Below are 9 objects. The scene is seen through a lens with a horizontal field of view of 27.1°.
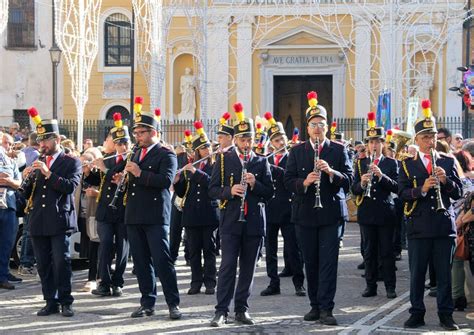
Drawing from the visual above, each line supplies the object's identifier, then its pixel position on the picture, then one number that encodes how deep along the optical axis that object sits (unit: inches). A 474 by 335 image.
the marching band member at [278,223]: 486.9
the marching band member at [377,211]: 478.3
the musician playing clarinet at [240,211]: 404.5
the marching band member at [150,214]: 411.5
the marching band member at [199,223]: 492.7
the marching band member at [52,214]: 422.6
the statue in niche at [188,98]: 1438.2
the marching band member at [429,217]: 388.2
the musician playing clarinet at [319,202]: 399.5
